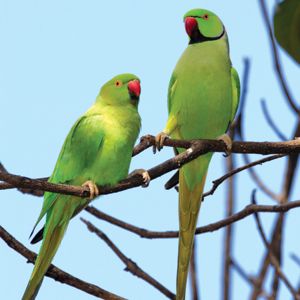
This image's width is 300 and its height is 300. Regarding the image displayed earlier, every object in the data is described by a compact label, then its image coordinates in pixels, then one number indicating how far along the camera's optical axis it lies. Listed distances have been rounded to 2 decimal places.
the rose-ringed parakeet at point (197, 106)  6.07
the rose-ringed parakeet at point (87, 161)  5.71
